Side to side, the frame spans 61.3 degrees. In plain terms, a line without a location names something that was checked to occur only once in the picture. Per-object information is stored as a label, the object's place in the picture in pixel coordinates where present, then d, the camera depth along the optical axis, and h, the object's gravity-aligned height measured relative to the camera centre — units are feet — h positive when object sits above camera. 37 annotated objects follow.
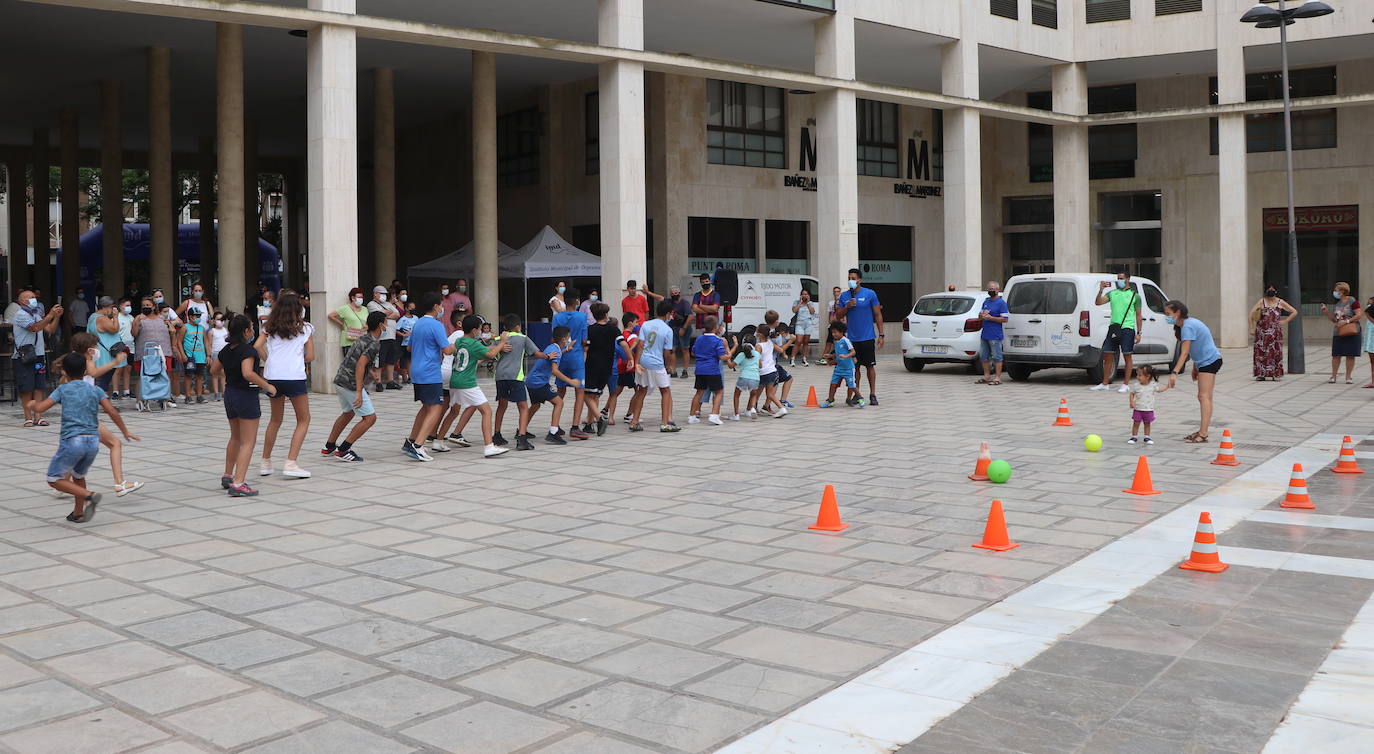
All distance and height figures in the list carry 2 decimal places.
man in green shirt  57.57 +1.33
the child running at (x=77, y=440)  26.66 -1.78
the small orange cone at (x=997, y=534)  23.35 -3.80
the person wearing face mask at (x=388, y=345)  62.18 +0.68
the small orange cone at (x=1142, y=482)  29.40 -3.51
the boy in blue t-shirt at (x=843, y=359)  51.60 -0.42
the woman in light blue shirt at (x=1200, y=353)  38.29 -0.33
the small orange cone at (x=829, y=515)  25.41 -3.65
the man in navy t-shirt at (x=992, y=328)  61.36 +1.03
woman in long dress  60.70 +0.54
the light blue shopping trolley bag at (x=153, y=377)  51.80 -0.69
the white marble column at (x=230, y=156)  75.72 +13.41
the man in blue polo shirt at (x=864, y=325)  53.16 +1.11
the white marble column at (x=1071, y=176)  103.45 +15.33
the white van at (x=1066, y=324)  60.64 +1.16
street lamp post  62.34 +17.41
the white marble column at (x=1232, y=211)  95.61 +10.92
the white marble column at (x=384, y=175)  95.50 +15.48
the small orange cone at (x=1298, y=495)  27.45 -3.66
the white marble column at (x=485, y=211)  86.89 +11.03
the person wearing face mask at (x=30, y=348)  47.44 +0.64
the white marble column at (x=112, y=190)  96.22 +14.56
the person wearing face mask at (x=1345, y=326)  59.67 +0.77
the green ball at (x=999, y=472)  30.94 -3.34
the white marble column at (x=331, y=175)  60.59 +9.71
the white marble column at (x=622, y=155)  72.38 +12.47
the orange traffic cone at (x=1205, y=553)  21.25 -3.86
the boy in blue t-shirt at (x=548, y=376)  40.37 -0.75
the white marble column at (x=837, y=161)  84.38 +13.95
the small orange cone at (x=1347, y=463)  32.48 -3.43
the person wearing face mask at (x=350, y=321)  59.06 +1.89
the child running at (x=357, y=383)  35.50 -0.77
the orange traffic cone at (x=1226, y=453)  34.06 -3.26
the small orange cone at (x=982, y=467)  31.53 -3.28
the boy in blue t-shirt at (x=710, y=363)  44.93 -0.44
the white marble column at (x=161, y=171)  87.40 +14.71
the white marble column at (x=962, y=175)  93.30 +14.14
